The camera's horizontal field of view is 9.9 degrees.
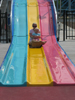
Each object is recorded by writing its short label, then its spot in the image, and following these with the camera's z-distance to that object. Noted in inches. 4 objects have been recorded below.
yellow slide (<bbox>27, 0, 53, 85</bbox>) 457.0
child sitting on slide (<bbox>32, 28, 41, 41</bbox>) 777.0
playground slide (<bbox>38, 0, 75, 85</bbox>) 477.3
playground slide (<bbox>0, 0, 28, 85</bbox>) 475.3
